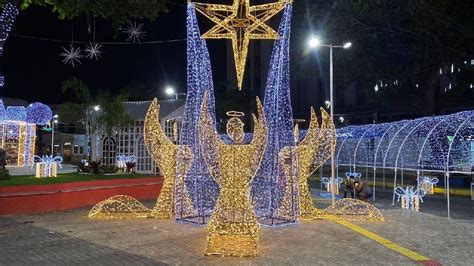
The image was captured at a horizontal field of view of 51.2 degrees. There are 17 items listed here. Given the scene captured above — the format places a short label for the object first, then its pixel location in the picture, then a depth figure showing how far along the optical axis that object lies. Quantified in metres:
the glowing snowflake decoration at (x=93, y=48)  14.65
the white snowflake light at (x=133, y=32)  13.14
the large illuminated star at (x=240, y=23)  11.08
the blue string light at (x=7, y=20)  13.77
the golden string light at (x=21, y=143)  26.77
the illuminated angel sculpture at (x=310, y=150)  12.62
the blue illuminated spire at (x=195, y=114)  11.64
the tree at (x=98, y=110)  25.98
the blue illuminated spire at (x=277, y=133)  11.64
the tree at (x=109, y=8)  10.35
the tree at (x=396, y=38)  19.38
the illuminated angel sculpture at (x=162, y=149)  12.54
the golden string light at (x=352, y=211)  13.23
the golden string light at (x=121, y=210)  13.34
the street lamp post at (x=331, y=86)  16.57
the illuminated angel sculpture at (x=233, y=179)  8.94
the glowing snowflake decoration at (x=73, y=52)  15.12
